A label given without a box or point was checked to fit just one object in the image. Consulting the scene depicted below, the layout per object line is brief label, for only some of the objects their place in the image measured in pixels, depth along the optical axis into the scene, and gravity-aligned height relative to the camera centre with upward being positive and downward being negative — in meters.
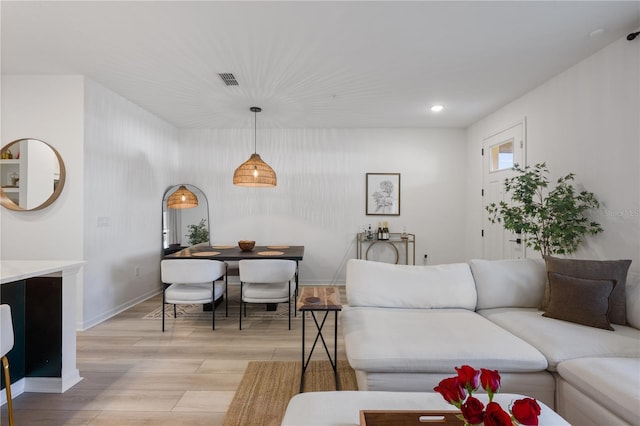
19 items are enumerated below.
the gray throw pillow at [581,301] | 2.03 -0.60
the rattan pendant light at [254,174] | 3.79 +0.50
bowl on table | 4.02 -0.41
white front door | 3.91 +0.57
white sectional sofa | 1.63 -0.78
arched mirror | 4.80 -0.07
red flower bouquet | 0.72 -0.47
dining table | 3.58 -0.49
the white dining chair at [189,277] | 3.21 -0.68
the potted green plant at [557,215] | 2.75 +0.00
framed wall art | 5.42 +0.37
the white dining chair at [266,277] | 3.26 -0.68
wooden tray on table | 1.09 -0.74
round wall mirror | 3.23 +0.41
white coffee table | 1.19 -0.81
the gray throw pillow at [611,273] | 2.09 -0.42
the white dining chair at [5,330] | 1.40 -0.55
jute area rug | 1.88 -1.25
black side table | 2.07 -0.63
